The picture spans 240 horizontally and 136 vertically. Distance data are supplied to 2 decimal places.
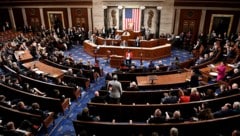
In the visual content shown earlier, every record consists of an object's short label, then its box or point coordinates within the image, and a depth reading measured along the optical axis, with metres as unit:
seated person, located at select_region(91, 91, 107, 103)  6.21
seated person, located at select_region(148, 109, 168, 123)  4.77
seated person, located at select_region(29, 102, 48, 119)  5.68
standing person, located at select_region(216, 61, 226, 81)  7.59
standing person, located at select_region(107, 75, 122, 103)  6.18
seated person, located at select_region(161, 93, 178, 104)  5.85
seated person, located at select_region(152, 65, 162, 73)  8.72
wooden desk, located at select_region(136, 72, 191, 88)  7.54
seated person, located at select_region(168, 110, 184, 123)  4.74
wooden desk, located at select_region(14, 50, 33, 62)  11.71
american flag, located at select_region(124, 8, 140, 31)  16.81
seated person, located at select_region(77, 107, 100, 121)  5.05
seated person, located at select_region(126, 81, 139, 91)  6.84
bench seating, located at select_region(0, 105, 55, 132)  5.55
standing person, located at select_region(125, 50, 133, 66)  11.54
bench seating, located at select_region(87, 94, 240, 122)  5.62
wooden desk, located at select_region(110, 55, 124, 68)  11.45
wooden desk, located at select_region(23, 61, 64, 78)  9.02
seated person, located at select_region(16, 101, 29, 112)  5.72
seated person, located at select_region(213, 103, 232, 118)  4.89
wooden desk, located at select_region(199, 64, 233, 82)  8.39
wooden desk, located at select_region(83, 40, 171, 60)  13.06
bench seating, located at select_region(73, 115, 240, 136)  4.64
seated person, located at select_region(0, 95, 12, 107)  6.10
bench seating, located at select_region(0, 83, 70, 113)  6.49
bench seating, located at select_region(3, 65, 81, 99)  7.43
